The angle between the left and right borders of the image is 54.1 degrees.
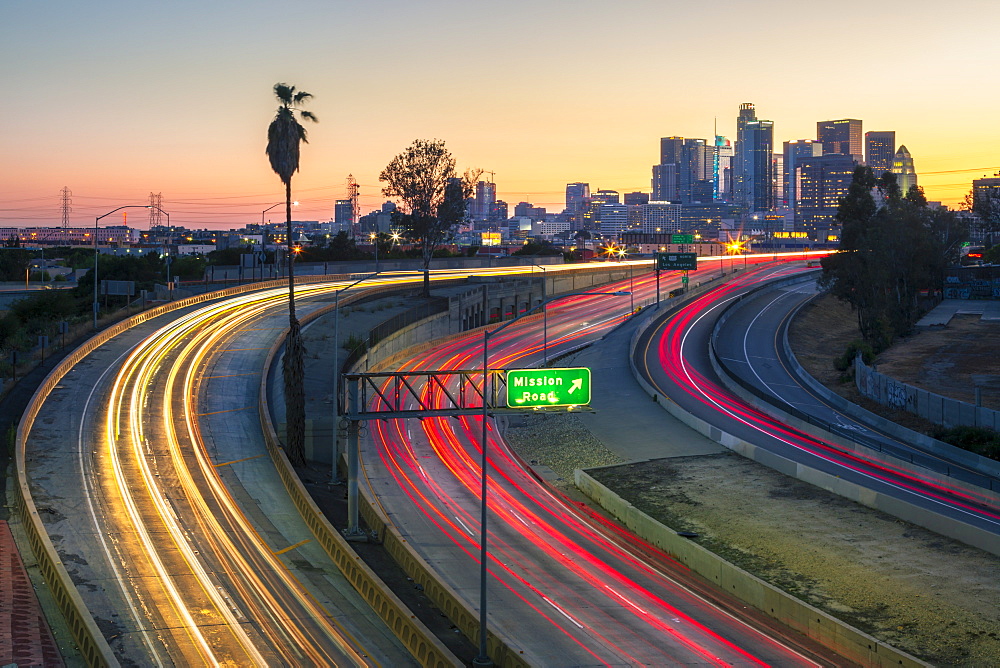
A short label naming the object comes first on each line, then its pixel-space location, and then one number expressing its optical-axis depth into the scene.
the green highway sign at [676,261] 124.94
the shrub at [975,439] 51.71
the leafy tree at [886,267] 102.19
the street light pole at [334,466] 48.00
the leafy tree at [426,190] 111.38
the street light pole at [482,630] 26.84
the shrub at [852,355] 85.38
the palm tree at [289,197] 50.72
